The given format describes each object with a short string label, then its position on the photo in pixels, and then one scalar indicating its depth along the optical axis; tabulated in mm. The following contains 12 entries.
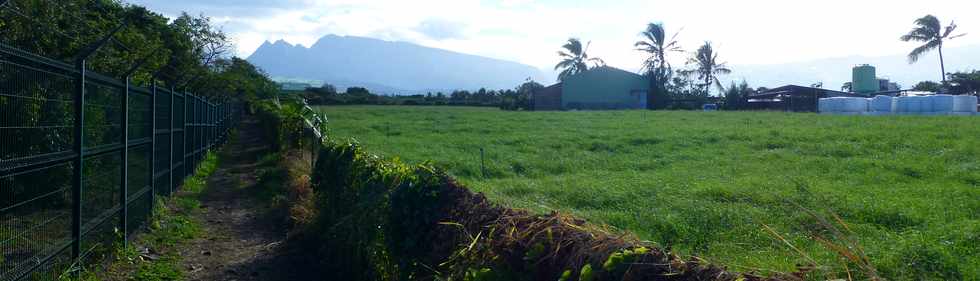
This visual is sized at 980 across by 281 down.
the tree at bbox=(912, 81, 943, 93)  70375
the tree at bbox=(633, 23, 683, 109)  82750
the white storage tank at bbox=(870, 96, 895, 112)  41344
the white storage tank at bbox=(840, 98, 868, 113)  41847
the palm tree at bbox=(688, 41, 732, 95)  88312
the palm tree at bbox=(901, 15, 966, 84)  69250
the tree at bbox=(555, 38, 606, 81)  91044
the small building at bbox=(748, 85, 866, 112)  57969
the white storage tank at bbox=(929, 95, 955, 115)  38938
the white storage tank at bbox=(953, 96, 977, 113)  38844
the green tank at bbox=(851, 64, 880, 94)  70875
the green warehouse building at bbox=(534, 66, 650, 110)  70312
